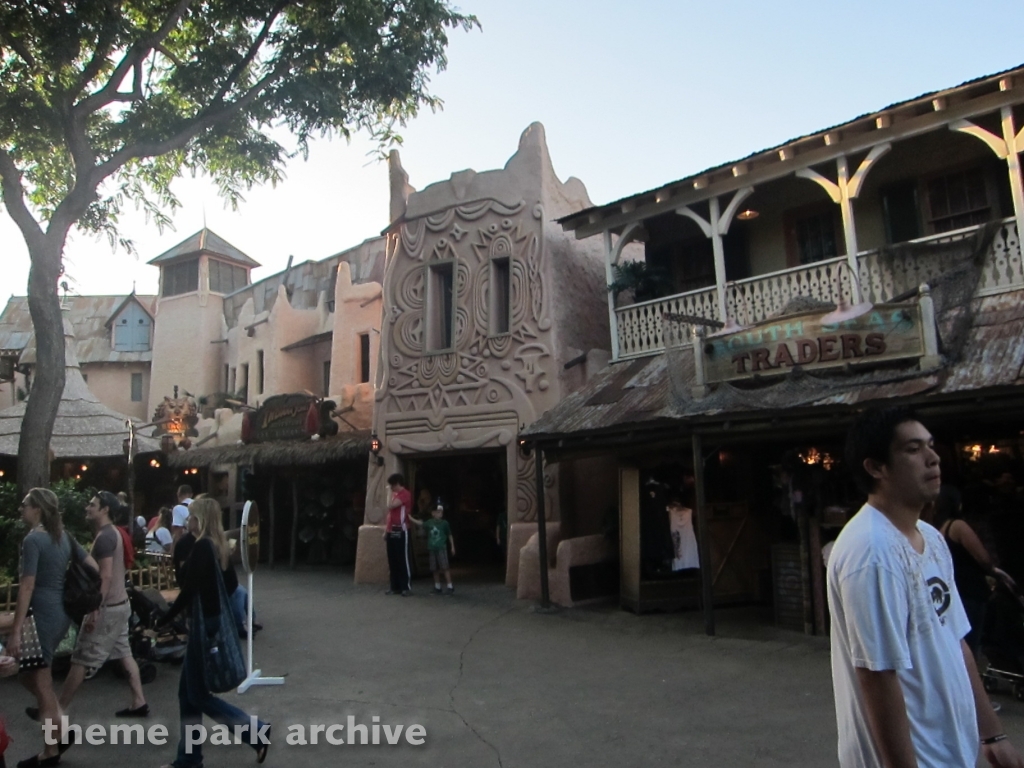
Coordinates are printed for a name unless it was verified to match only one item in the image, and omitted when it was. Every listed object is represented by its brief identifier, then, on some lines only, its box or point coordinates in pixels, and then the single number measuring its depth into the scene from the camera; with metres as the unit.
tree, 13.15
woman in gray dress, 5.66
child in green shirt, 14.15
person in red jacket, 14.08
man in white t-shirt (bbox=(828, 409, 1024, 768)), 2.37
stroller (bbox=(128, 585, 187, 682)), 8.62
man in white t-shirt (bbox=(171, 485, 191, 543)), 12.88
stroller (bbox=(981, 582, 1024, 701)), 6.76
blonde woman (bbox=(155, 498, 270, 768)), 5.35
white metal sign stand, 7.77
